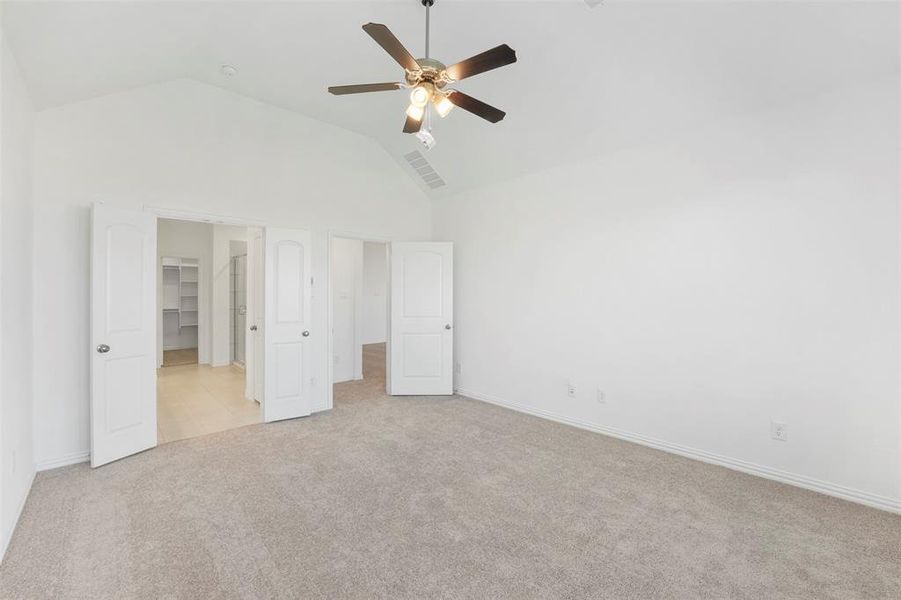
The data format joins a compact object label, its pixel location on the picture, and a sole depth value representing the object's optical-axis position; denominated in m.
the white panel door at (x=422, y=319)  5.21
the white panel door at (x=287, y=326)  4.14
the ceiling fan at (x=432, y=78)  1.91
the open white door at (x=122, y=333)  3.04
